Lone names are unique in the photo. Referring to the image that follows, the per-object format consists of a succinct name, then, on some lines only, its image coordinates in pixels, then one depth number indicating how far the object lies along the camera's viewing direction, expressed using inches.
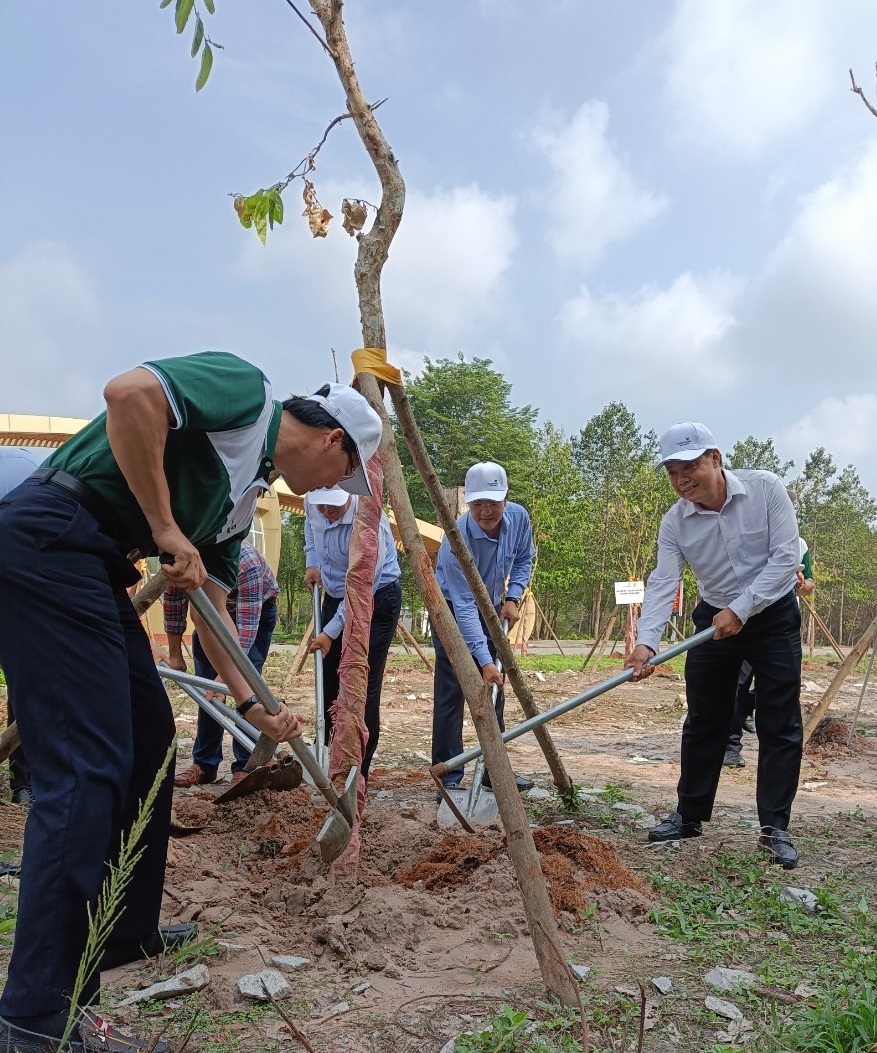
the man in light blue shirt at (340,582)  188.2
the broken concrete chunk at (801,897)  132.9
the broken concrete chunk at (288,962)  106.7
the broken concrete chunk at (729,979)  104.8
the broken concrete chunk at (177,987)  96.8
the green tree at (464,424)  1268.5
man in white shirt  156.3
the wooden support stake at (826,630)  561.9
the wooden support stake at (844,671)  237.1
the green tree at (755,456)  1861.5
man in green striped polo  77.0
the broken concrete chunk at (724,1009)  97.3
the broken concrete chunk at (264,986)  97.2
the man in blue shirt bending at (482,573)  193.5
